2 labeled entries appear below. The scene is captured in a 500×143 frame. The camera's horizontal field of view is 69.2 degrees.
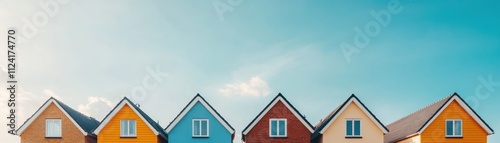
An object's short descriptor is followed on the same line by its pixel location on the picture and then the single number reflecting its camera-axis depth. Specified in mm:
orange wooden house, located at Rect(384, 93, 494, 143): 26203
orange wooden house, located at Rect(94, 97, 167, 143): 26281
